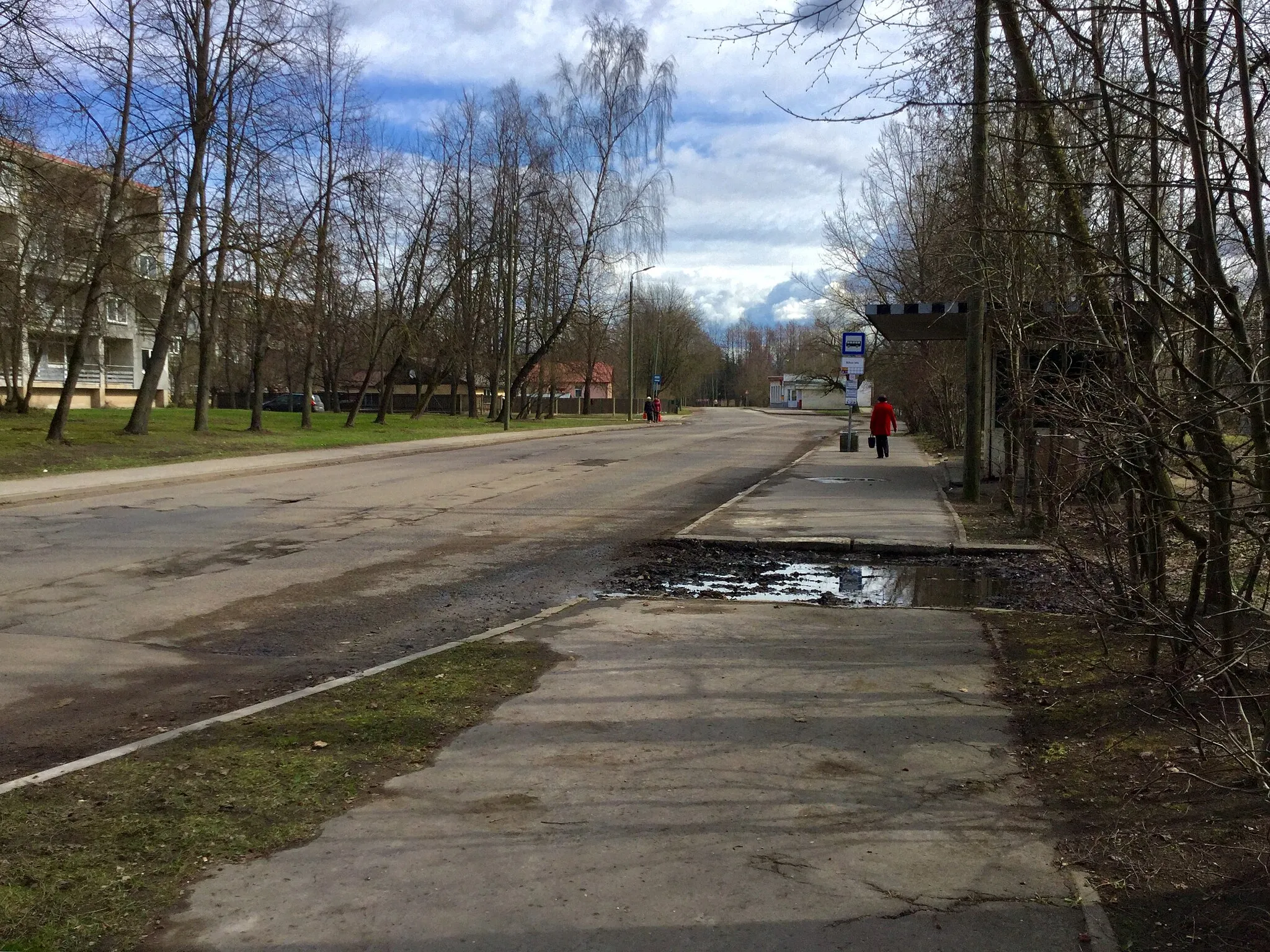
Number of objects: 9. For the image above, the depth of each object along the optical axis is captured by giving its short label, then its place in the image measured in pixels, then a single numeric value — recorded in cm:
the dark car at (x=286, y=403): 7012
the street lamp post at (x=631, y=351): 5500
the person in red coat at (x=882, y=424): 2628
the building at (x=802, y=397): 8488
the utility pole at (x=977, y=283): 835
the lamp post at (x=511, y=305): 4019
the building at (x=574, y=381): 6475
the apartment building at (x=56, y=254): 2041
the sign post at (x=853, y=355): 2442
